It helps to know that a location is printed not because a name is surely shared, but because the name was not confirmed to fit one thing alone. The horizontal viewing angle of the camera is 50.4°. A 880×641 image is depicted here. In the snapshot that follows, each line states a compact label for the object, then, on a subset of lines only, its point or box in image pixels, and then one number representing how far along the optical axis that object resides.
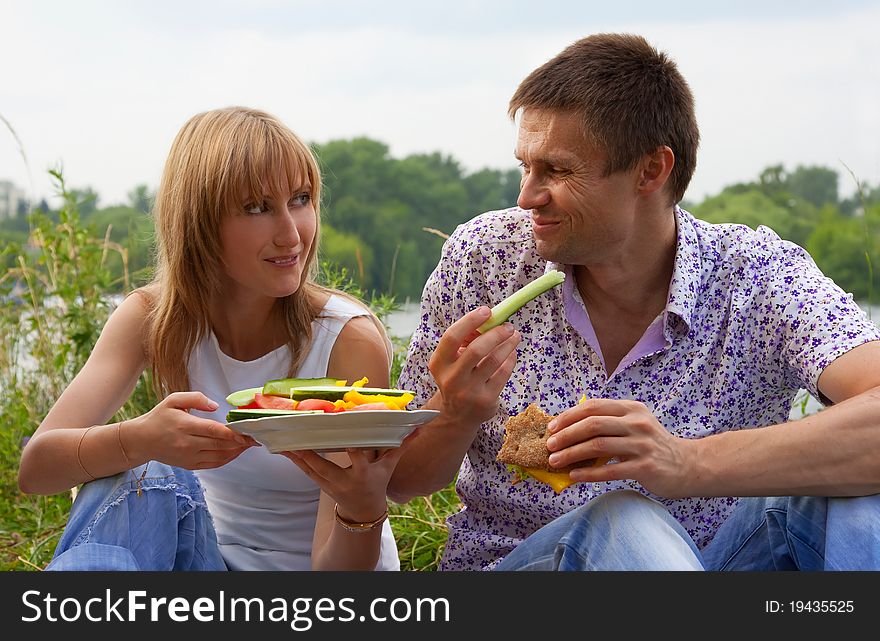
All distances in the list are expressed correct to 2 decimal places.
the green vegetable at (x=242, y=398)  2.23
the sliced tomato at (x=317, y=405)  2.07
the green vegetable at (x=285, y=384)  2.21
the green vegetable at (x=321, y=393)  2.12
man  2.26
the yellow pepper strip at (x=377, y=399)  2.10
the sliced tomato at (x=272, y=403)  2.12
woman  2.39
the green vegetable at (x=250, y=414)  2.00
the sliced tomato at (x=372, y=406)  2.04
